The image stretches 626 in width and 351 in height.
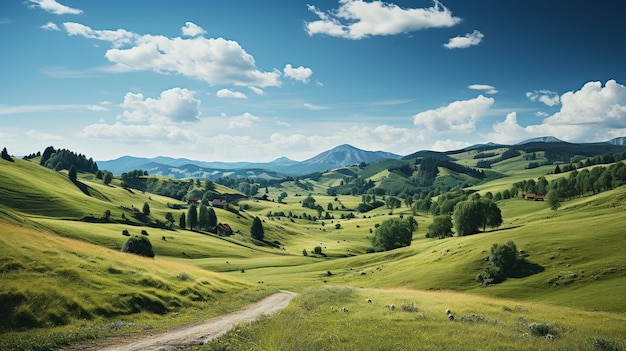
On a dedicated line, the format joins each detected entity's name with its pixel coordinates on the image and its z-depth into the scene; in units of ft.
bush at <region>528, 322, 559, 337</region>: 71.46
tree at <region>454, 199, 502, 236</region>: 352.08
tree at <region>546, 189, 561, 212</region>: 458.50
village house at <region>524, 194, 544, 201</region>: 639.97
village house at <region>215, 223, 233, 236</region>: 557.13
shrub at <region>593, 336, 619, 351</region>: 59.93
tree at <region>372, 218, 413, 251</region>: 415.85
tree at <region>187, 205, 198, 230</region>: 538.39
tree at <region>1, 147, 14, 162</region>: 590.84
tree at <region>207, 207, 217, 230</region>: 565.94
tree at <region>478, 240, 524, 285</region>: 185.78
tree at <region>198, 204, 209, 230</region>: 559.71
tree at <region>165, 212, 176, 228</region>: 547.49
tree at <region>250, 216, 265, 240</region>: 579.89
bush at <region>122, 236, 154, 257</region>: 232.04
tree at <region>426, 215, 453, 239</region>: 403.34
